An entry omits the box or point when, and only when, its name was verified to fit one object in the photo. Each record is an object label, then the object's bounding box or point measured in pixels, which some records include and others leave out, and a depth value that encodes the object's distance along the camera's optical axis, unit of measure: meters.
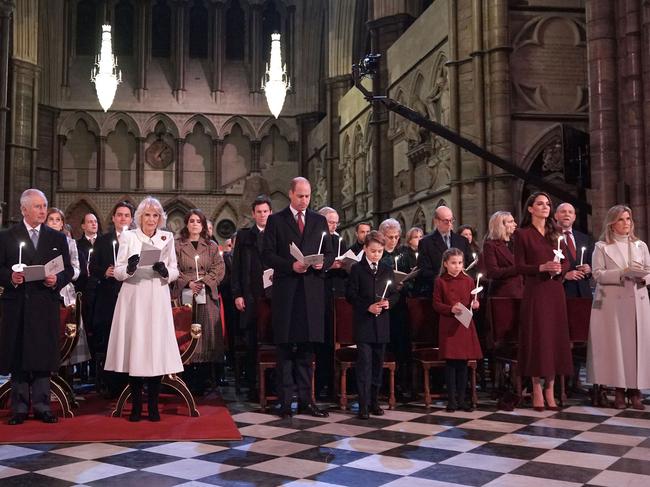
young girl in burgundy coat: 6.43
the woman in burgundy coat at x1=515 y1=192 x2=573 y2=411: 6.45
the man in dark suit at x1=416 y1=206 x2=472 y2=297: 7.39
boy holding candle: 6.27
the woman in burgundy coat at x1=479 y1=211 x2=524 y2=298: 7.23
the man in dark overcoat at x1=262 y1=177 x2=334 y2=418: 6.26
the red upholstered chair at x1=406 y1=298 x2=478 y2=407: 7.11
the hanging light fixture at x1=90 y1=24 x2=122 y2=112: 20.94
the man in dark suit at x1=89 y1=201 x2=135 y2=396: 7.12
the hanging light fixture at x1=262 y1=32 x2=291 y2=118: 21.09
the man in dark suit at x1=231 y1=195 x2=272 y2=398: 7.22
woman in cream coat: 6.50
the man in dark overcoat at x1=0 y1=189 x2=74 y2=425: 5.78
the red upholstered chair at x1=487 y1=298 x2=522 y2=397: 6.97
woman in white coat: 5.70
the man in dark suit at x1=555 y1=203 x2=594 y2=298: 7.30
